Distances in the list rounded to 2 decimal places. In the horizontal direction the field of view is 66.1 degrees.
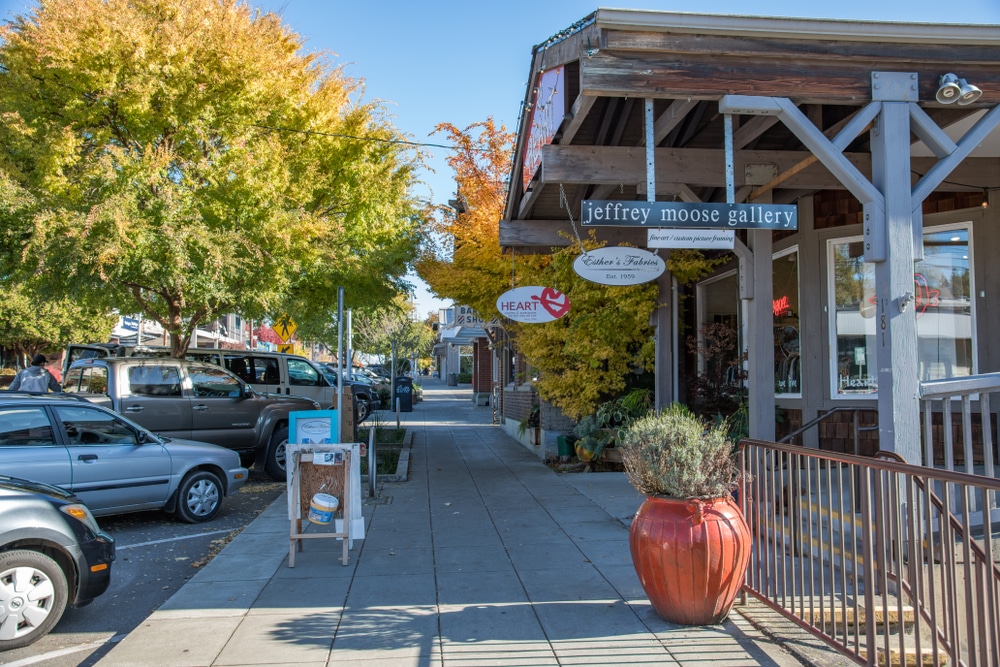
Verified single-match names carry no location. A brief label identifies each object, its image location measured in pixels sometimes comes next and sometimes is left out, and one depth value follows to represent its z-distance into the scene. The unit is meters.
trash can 24.27
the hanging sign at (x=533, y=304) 10.35
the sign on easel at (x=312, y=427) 7.50
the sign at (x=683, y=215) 6.19
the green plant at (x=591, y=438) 11.38
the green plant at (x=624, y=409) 11.32
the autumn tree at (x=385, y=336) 24.36
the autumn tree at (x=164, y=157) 10.38
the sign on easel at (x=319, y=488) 6.59
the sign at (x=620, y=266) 8.41
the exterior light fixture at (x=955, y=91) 5.99
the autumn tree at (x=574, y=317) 11.11
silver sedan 7.23
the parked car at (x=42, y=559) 4.80
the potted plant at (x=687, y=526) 4.61
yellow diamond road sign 17.03
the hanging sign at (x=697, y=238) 6.34
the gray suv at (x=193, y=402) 10.54
